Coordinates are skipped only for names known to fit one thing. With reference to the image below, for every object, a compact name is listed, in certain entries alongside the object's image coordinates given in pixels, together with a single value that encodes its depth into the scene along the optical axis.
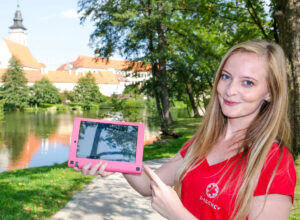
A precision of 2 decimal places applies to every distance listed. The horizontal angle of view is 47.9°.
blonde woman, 1.35
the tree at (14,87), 59.03
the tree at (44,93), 63.31
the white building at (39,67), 87.75
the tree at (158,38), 15.20
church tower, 103.06
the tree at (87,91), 65.31
